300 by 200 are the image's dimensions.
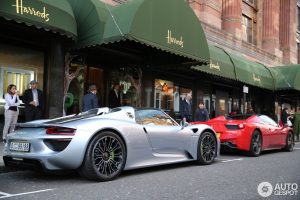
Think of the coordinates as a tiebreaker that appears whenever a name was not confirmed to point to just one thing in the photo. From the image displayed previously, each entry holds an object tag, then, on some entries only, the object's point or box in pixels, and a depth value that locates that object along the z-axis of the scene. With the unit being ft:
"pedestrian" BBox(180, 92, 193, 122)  45.83
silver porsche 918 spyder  19.90
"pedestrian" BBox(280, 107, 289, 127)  62.08
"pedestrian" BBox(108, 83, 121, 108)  42.39
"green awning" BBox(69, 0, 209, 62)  34.63
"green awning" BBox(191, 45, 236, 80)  53.06
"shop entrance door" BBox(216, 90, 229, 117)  69.21
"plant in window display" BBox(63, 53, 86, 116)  40.60
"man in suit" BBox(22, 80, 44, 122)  34.09
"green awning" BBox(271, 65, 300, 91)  74.18
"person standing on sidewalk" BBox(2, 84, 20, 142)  32.94
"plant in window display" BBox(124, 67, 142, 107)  49.11
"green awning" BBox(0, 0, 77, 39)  28.83
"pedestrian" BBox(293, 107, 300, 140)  63.52
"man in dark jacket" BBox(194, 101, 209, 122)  45.44
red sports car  33.86
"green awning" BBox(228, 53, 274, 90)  61.98
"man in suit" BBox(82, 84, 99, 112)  33.24
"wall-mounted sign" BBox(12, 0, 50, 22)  29.25
